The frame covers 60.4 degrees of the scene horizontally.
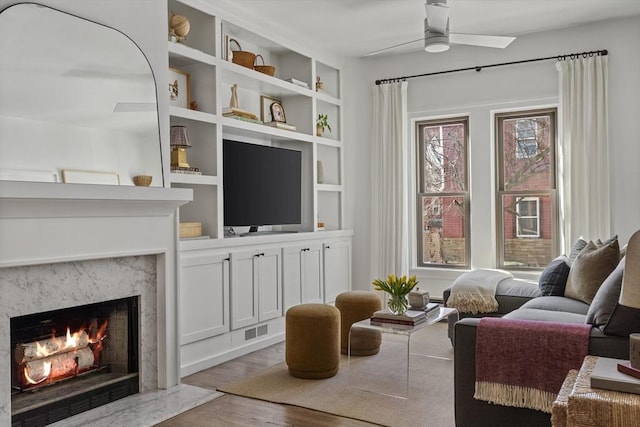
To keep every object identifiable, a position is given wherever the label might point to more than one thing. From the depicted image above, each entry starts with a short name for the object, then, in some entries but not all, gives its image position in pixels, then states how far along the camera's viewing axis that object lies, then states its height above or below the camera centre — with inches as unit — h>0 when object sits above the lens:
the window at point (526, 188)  215.9 +9.5
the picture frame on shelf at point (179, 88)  165.2 +39.2
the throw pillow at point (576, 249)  170.4 -11.8
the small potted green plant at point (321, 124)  232.1 +38.6
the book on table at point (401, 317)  138.5 -26.7
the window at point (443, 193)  232.5 +8.6
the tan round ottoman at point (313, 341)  147.5 -34.3
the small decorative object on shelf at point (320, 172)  232.8 +18.0
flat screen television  180.9 +10.8
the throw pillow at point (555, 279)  161.8 -20.2
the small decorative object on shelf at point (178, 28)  158.9 +54.7
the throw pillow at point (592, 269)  143.3 -15.5
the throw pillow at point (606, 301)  98.0 -16.3
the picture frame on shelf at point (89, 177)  116.4 +8.7
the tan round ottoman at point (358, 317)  173.2 -33.4
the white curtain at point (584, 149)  196.5 +22.6
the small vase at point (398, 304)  144.6 -24.2
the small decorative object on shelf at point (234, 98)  187.2 +40.0
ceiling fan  154.2 +52.6
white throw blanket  171.2 -25.8
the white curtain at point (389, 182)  235.6 +13.5
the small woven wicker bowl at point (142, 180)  132.1 +8.8
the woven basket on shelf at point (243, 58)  187.9 +54.2
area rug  123.8 -44.8
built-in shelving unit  161.0 +1.2
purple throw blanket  98.3 -26.9
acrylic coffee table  138.3 -44.6
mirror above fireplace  108.9 +25.2
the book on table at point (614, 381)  78.0 -24.4
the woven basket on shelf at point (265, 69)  197.9 +52.9
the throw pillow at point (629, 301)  86.4 -14.7
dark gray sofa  95.0 -24.0
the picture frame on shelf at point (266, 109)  214.4 +41.5
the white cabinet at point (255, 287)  173.9 -23.9
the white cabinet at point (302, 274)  199.3 -22.7
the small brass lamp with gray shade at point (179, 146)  157.0 +20.4
